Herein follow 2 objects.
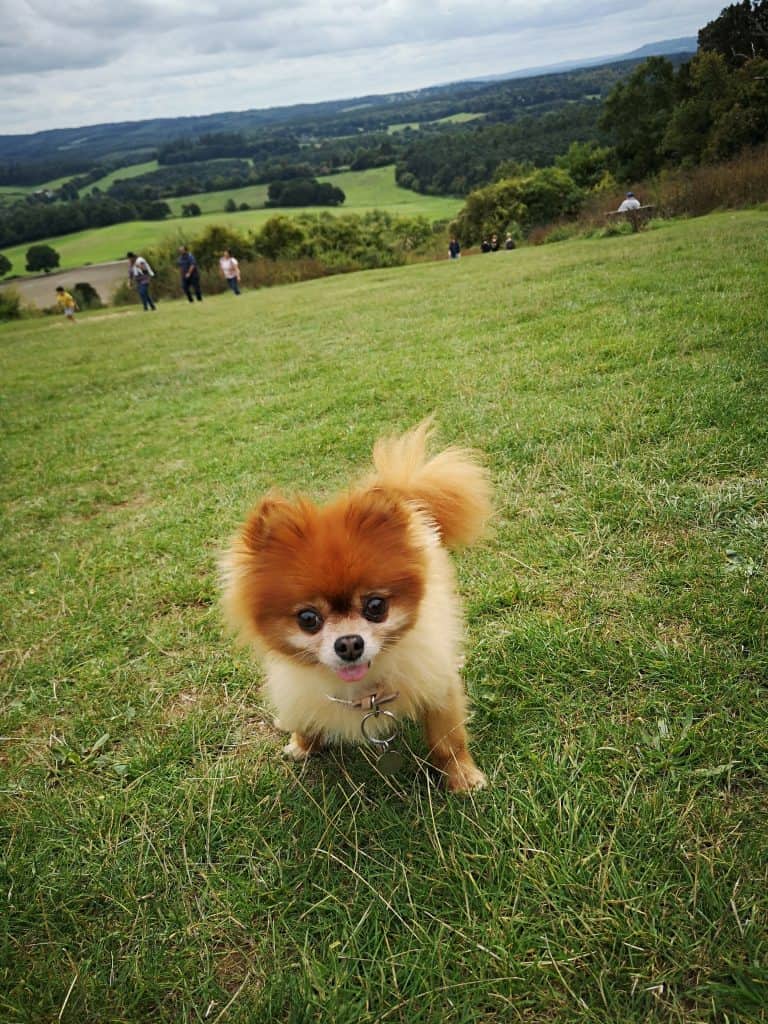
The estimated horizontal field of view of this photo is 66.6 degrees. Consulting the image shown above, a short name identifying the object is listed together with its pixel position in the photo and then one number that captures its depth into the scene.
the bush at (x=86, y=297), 34.78
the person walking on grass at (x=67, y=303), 27.56
